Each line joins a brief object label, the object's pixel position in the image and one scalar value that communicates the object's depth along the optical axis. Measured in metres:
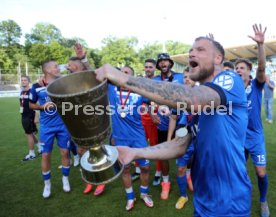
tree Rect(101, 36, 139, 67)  71.00
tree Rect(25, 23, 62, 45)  93.55
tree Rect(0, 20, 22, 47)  80.44
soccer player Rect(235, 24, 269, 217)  4.09
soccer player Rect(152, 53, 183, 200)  5.29
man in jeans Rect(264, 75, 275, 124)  11.65
